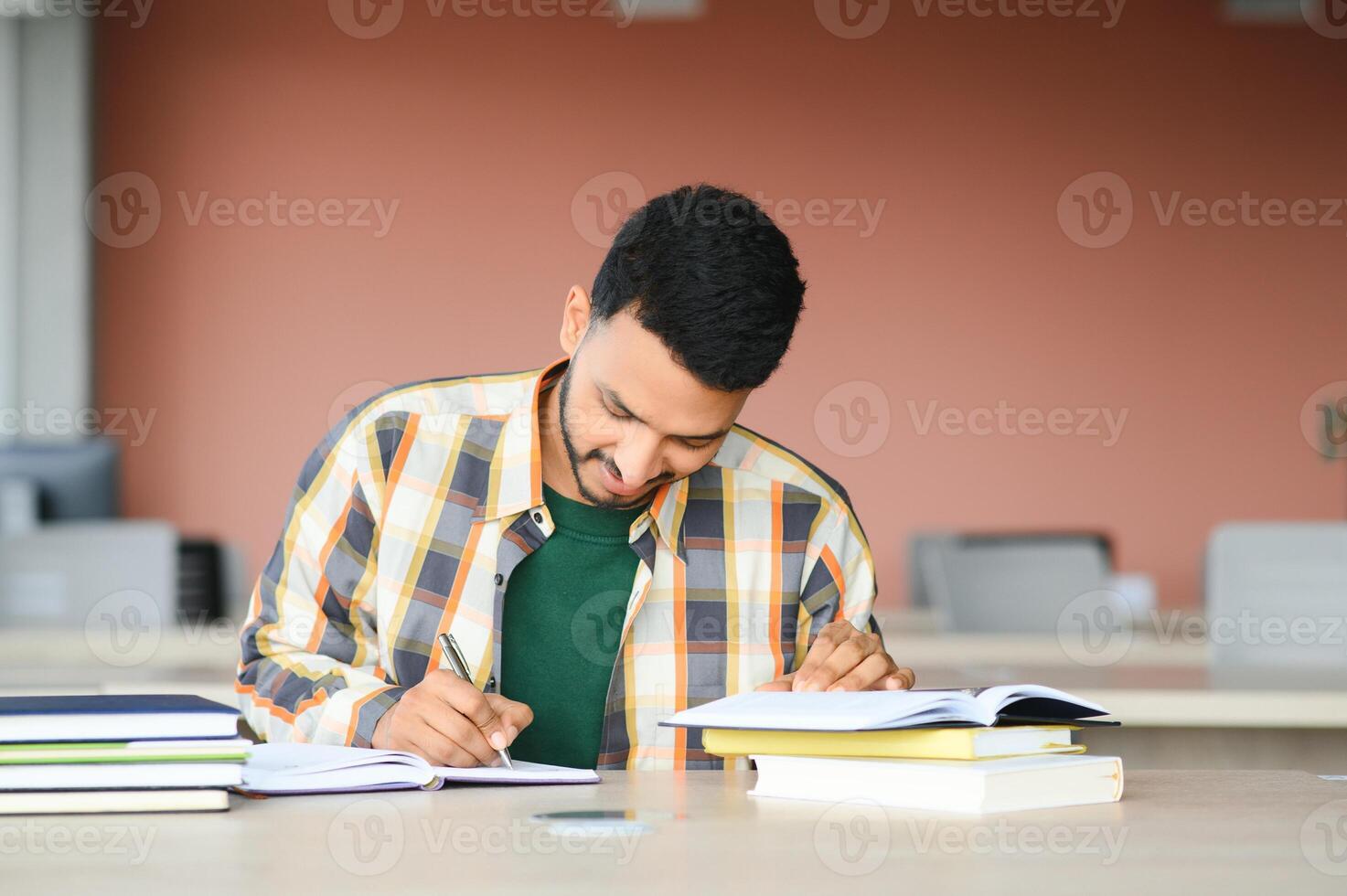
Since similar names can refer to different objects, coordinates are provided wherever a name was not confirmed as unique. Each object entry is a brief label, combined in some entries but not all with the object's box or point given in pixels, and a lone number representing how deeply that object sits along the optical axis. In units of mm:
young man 2137
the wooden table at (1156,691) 2494
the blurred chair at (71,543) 3514
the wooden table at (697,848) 1712
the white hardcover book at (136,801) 1848
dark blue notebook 1836
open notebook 1916
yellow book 1897
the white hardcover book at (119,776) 1849
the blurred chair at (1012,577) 4282
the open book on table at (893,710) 1879
